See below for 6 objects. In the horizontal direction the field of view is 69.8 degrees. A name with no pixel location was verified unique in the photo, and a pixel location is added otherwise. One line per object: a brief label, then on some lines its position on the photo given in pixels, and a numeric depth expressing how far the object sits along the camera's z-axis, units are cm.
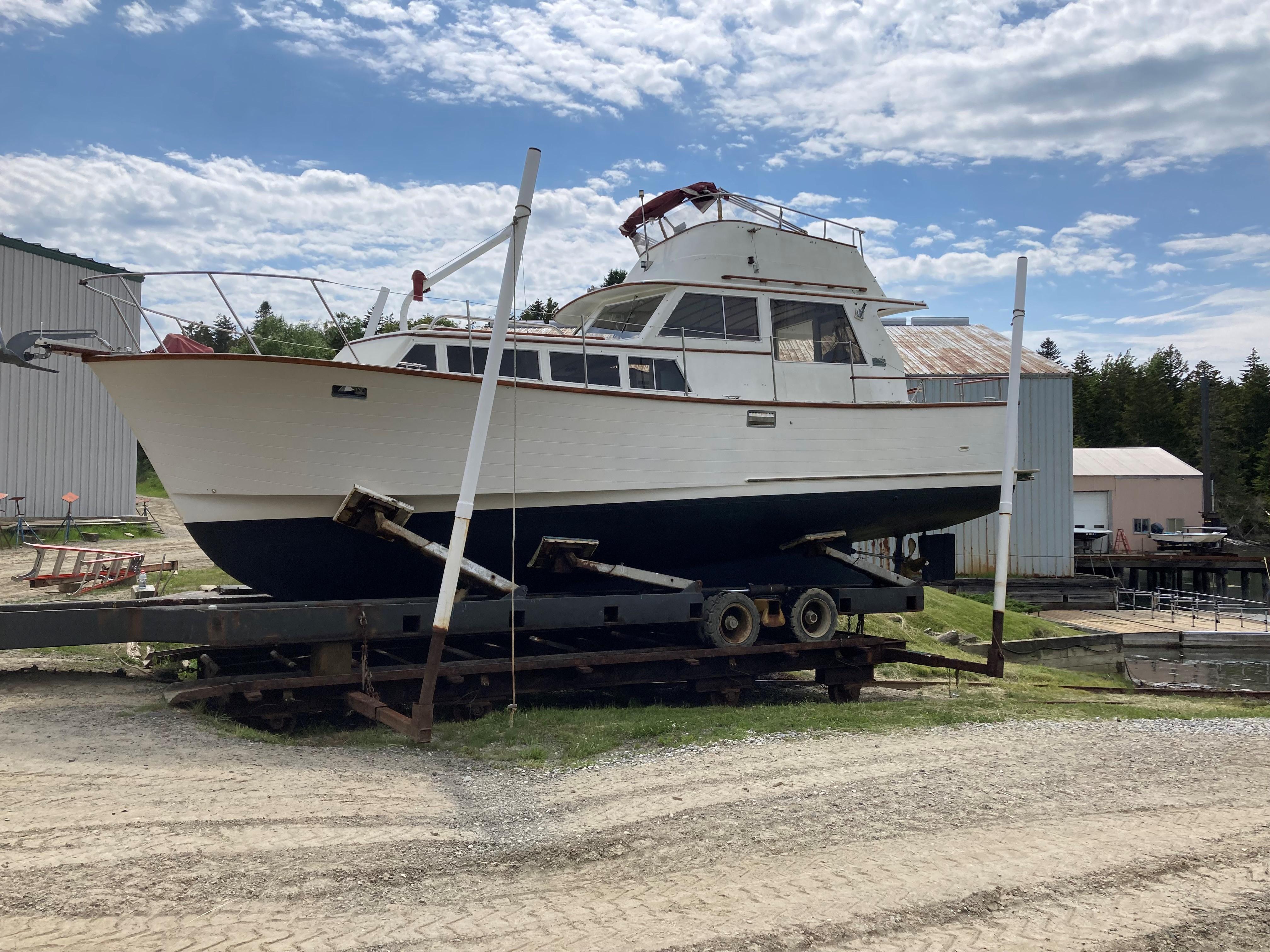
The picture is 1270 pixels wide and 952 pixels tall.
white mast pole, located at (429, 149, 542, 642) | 627
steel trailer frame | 621
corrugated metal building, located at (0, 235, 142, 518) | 1925
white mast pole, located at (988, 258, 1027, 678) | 880
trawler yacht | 705
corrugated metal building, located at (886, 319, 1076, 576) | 2353
